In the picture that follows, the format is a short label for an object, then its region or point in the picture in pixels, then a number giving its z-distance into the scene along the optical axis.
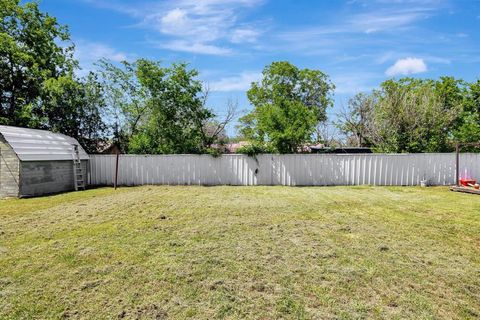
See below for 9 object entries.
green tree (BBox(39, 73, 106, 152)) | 12.96
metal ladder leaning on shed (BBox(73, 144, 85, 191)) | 10.92
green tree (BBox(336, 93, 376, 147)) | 22.56
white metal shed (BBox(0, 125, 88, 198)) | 8.61
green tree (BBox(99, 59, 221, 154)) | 12.99
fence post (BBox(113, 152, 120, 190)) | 11.08
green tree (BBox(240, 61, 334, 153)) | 12.02
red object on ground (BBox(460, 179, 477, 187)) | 10.43
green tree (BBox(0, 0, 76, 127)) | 13.53
